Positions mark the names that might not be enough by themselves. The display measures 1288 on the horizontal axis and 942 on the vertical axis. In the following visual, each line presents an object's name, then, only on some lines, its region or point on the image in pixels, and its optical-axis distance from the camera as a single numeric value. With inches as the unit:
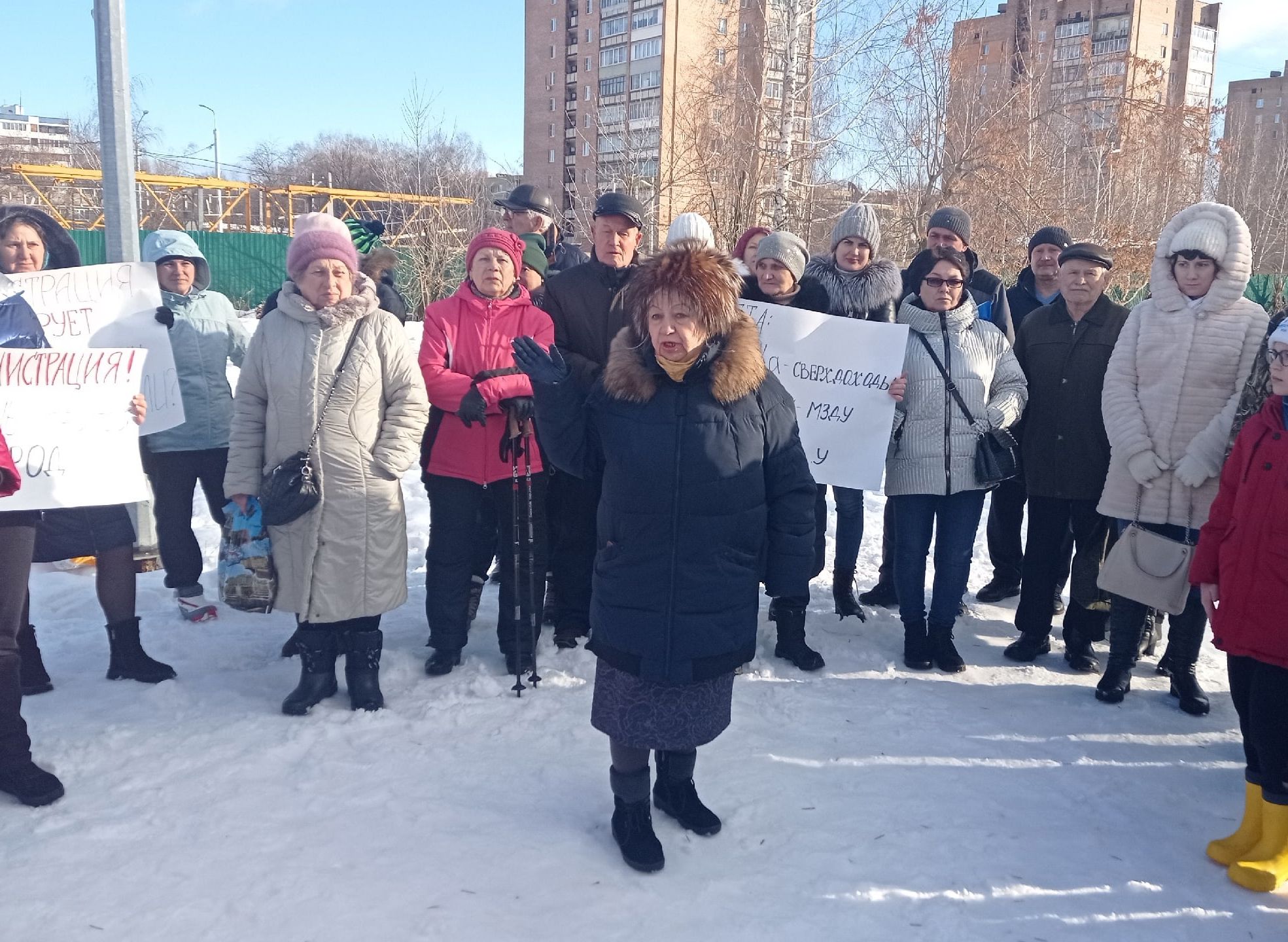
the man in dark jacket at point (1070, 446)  195.0
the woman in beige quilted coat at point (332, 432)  160.4
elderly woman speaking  120.1
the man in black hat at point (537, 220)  235.3
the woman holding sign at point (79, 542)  166.7
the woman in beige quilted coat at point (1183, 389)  163.8
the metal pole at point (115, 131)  235.5
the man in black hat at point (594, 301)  186.5
